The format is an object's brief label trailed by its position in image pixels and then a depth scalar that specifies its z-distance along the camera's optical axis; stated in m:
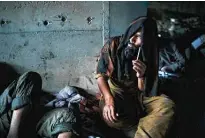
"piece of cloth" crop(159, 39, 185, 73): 4.73
